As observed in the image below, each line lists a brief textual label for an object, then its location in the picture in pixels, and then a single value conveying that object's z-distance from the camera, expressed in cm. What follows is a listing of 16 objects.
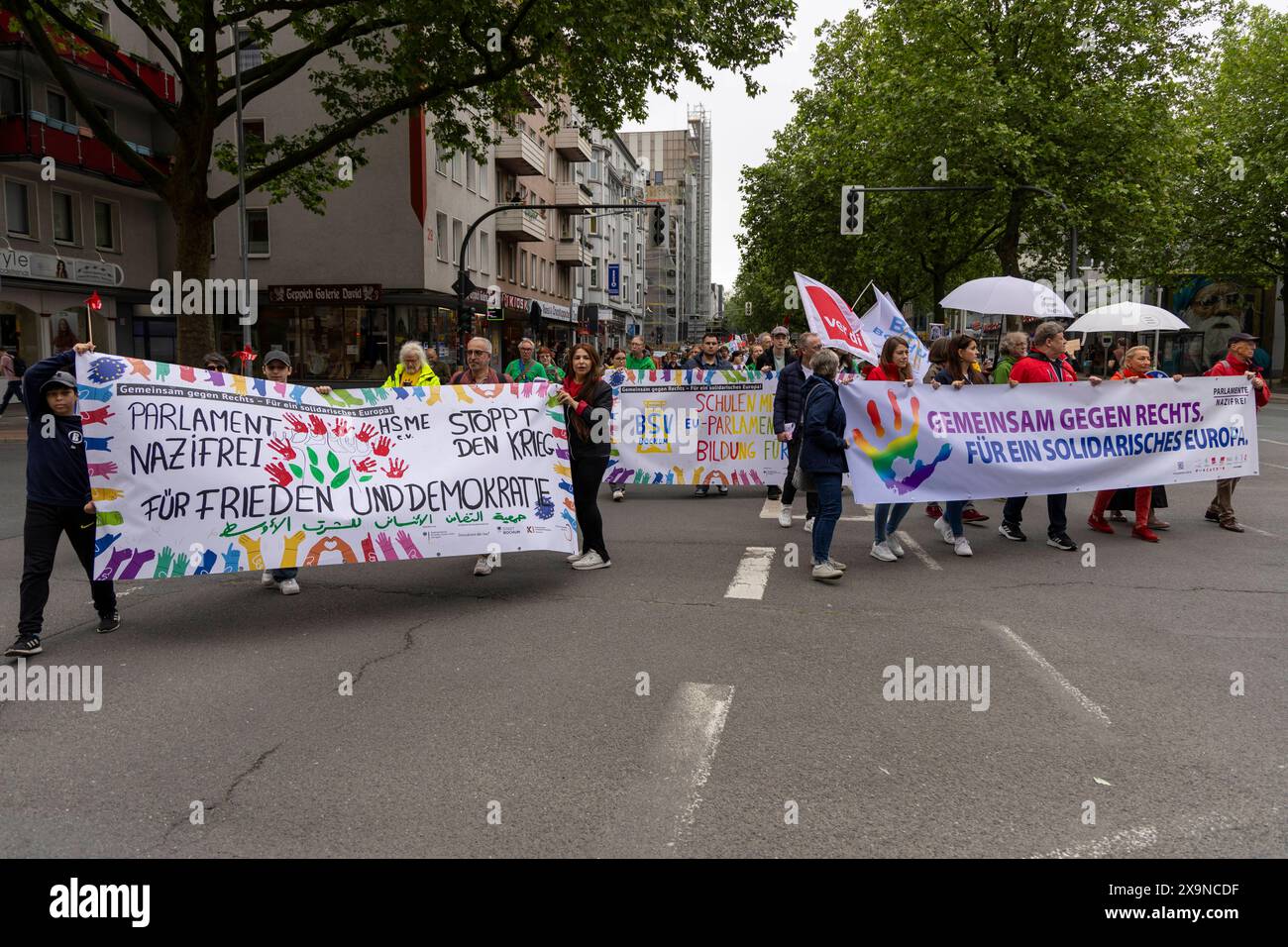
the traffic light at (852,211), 2431
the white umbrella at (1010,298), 1336
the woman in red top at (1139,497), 937
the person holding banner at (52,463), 581
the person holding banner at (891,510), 841
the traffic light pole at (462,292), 2520
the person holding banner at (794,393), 988
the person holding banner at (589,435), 787
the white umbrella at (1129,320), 1396
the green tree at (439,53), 1791
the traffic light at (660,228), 3011
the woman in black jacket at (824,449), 752
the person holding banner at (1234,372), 995
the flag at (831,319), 1073
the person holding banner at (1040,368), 927
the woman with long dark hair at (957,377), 869
